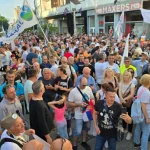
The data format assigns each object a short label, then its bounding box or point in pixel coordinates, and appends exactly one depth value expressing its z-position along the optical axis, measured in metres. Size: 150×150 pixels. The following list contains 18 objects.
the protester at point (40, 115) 3.20
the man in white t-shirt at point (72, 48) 11.10
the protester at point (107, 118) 3.33
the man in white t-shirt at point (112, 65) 5.98
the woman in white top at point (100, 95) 4.11
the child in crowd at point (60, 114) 4.22
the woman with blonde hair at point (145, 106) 3.83
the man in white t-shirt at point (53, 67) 6.24
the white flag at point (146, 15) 9.09
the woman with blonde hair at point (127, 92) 4.71
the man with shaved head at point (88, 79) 5.05
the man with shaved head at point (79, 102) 4.24
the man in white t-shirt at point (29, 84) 4.26
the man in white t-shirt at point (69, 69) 5.98
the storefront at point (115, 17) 21.45
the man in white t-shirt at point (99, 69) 6.29
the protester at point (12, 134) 2.32
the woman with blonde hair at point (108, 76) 4.90
